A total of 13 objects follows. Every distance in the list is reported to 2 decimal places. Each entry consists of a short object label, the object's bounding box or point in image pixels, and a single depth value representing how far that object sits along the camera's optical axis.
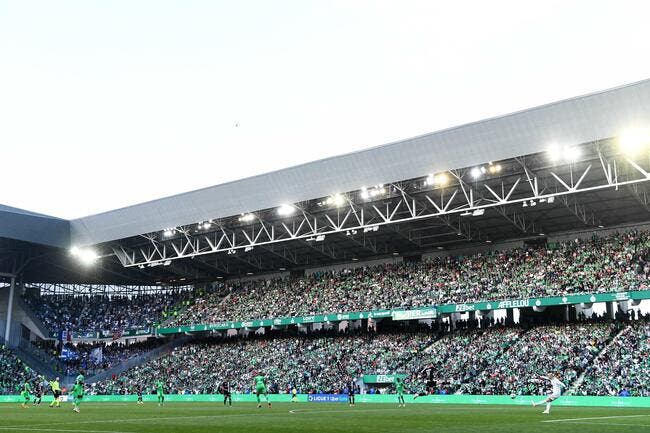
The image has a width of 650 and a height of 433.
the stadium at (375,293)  38.28
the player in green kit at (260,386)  37.72
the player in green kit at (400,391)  39.47
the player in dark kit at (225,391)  45.31
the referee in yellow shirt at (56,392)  40.91
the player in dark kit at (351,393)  44.59
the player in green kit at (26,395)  44.49
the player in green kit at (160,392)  46.08
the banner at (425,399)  37.62
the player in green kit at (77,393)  34.72
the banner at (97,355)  72.64
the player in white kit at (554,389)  27.16
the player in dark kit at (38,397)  49.22
